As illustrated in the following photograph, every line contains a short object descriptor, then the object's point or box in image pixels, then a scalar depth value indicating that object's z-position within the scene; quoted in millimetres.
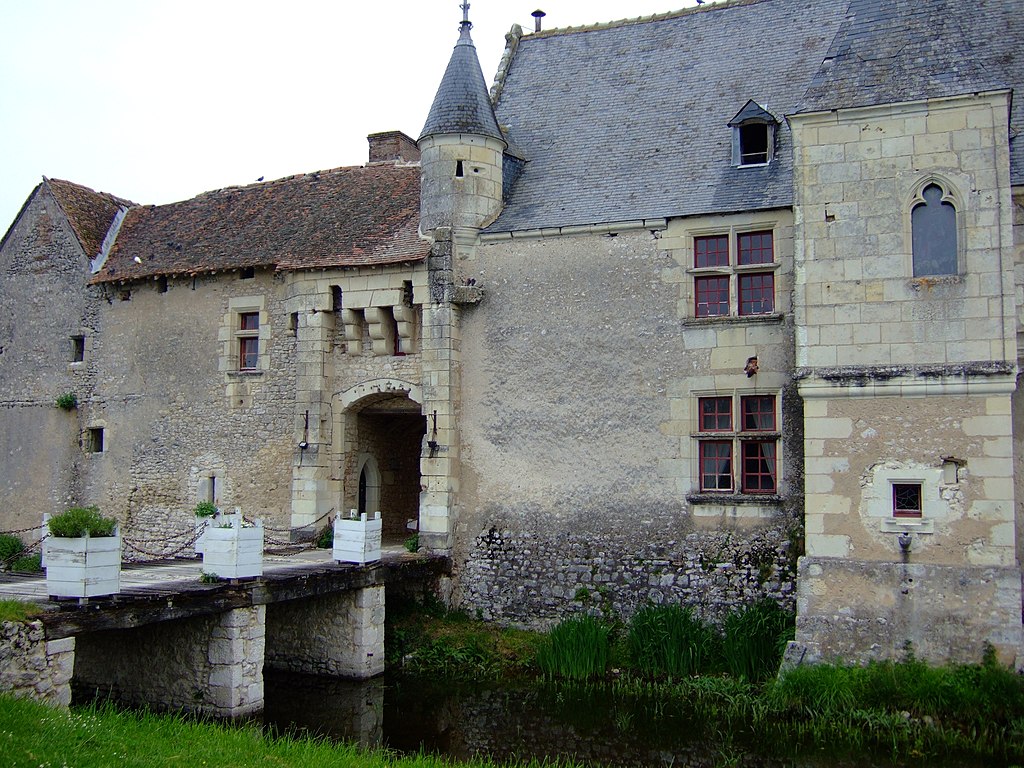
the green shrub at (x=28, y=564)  16391
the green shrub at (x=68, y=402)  17703
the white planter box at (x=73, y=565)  9180
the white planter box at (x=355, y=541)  12891
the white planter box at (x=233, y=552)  10945
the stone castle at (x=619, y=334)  10898
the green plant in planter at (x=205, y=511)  15971
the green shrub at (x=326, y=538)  15191
